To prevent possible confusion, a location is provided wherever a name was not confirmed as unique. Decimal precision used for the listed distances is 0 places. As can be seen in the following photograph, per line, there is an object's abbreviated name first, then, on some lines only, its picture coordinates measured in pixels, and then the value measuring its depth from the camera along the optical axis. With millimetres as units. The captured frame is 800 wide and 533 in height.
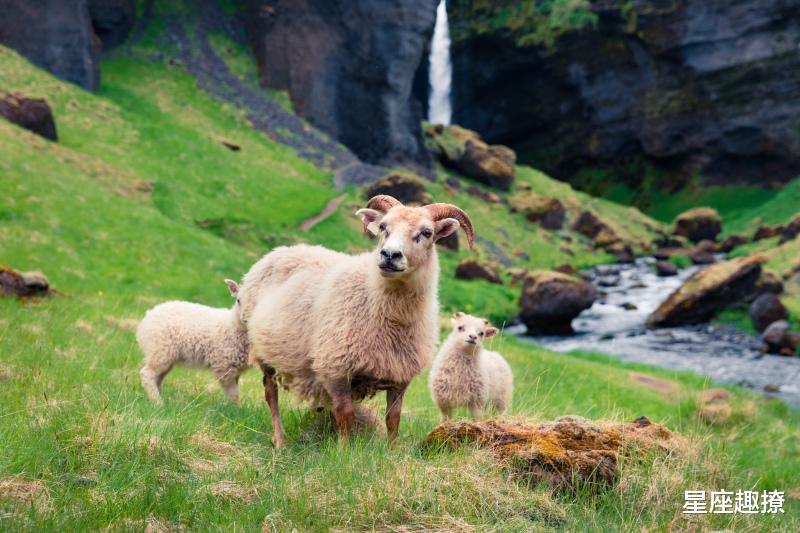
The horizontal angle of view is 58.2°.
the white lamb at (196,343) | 10438
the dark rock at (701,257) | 52531
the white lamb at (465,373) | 10938
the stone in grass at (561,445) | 6430
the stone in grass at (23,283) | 16047
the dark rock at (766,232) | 57781
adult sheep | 7211
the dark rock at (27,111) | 33250
